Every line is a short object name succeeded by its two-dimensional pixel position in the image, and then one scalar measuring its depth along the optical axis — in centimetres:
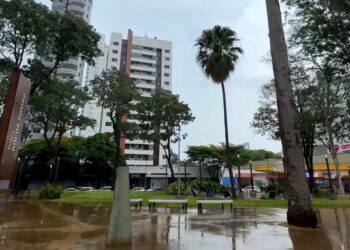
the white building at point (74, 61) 7525
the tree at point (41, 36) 1788
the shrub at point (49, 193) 2823
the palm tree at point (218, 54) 2531
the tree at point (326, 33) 1530
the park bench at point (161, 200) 1567
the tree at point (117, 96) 3519
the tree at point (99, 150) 5519
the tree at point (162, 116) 3825
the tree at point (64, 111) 2566
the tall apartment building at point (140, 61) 8919
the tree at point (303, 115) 3006
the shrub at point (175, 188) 2925
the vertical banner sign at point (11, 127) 732
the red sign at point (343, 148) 4695
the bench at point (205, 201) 1521
